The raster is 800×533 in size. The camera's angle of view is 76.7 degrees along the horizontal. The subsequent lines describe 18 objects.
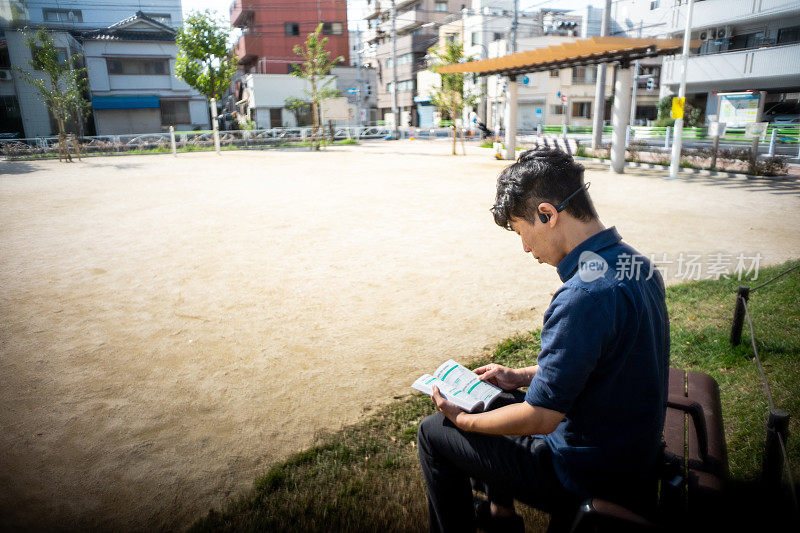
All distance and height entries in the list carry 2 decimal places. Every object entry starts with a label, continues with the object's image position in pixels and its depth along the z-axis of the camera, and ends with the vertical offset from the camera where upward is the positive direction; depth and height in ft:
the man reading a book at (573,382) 5.11 -2.57
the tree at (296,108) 136.05 +7.20
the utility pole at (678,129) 42.47 -0.12
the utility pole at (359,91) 165.46 +13.67
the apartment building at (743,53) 83.15 +12.33
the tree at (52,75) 72.90 +9.44
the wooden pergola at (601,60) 44.91 +7.12
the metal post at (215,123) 86.29 +2.36
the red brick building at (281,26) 150.30 +32.19
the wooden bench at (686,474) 4.96 -4.06
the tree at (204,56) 101.86 +16.29
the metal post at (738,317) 11.79 -4.60
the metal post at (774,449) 6.57 -4.22
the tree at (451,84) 79.51 +7.39
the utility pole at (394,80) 136.60 +13.97
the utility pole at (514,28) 114.32 +22.94
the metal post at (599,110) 73.51 +2.77
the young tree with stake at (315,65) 92.73 +12.87
